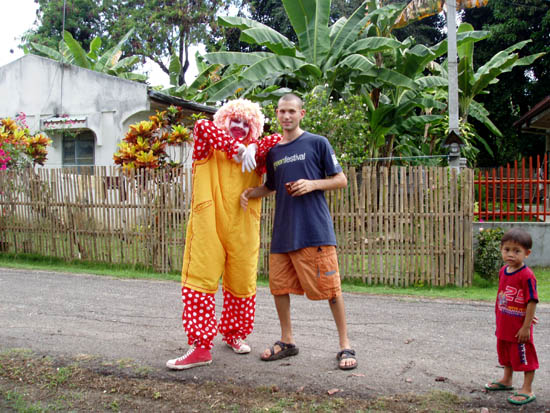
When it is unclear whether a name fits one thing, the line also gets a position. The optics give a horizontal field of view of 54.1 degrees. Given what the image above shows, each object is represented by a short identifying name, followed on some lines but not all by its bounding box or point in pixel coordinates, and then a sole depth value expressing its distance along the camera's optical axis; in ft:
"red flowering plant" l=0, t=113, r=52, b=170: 33.60
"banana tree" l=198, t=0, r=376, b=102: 36.70
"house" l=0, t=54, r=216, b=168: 41.96
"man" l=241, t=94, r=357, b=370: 12.82
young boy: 10.62
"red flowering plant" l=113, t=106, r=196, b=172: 30.09
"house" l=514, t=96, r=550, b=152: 45.92
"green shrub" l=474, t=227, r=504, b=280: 24.97
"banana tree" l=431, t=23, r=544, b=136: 45.88
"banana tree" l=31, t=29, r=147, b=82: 50.58
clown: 12.76
